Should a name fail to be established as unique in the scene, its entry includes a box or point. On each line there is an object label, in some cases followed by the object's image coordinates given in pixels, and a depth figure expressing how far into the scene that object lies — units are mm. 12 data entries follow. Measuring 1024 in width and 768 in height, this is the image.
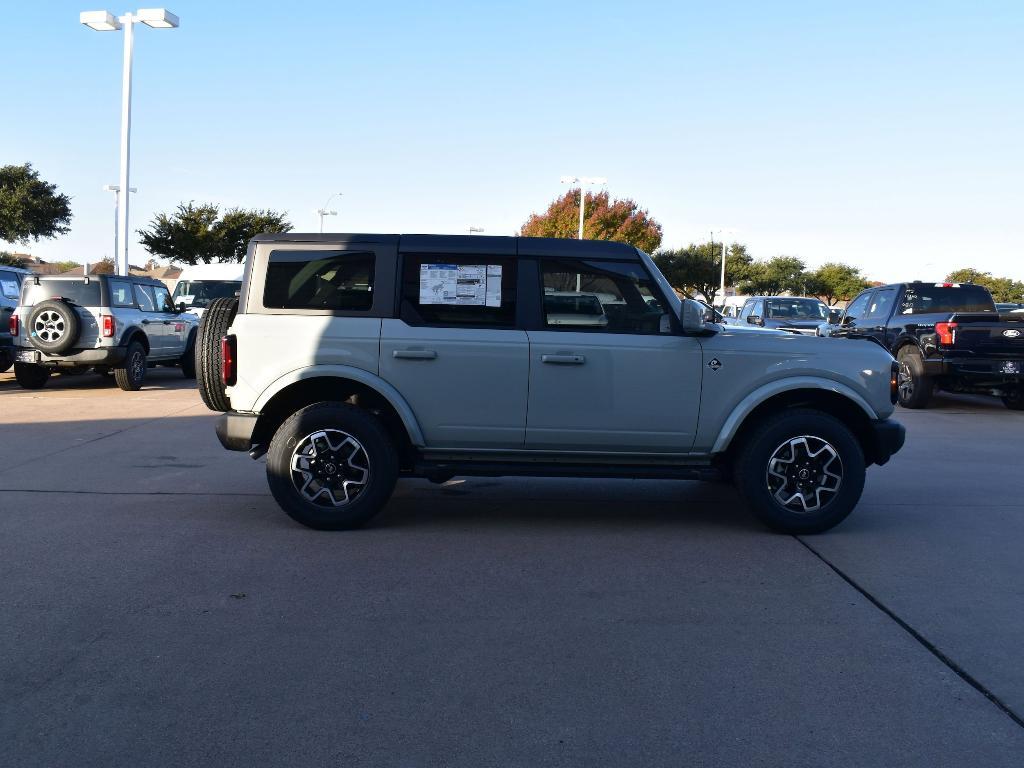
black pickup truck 13938
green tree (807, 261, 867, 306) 70125
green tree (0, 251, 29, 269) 48459
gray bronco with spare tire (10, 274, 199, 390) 14312
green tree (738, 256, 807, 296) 71750
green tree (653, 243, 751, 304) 67562
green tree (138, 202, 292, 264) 46219
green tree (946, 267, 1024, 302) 63169
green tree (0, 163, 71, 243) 41438
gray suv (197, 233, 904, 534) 6402
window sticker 6500
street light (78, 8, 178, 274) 23281
